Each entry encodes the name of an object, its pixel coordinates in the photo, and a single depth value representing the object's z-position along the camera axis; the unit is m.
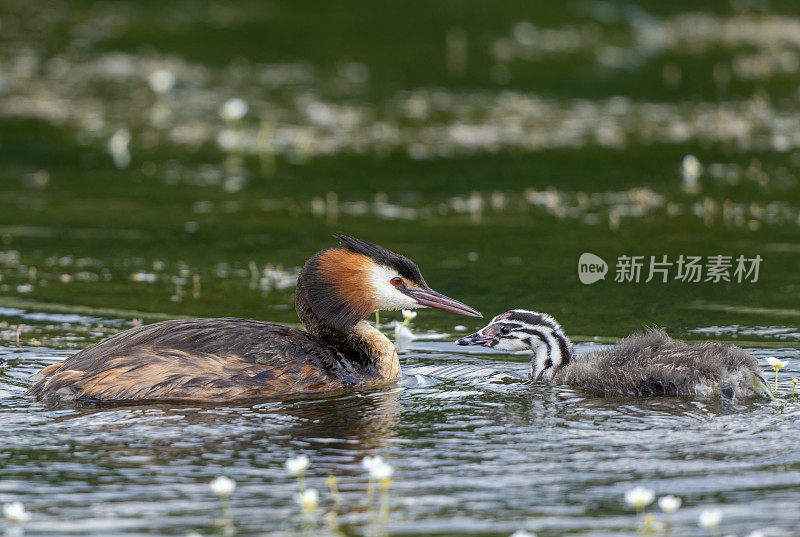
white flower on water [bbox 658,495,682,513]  12.89
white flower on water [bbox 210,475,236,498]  13.37
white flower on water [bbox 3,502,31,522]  13.13
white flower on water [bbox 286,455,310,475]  13.91
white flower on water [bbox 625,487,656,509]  13.08
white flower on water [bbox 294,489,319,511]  13.16
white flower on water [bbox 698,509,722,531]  12.41
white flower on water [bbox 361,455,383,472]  13.95
